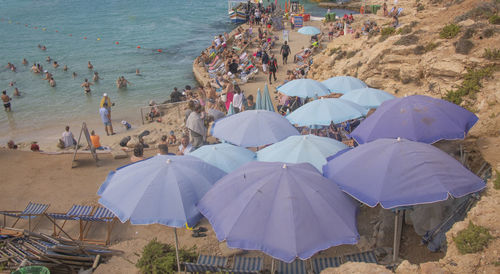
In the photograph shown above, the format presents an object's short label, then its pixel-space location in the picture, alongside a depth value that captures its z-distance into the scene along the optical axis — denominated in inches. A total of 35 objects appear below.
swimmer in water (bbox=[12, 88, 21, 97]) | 874.1
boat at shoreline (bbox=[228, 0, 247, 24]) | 1496.1
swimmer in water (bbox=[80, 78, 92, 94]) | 871.1
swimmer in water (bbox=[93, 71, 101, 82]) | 960.9
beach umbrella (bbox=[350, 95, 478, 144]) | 263.4
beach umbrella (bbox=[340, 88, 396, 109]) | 381.7
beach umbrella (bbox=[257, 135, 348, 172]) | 259.9
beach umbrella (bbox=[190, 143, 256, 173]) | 269.0
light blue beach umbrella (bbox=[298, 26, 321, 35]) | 952.9
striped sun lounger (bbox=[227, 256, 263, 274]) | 215.2
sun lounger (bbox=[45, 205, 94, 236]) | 288.4
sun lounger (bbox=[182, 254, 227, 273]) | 221.0
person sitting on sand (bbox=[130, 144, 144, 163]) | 351.8
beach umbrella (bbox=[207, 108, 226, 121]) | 439.4
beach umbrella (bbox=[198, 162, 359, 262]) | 179.2
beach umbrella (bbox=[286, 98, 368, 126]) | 335.9
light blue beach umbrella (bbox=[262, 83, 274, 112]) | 434.6
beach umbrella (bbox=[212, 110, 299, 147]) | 306.0
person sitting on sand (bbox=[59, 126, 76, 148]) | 538.5
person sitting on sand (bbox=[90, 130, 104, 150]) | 470.1
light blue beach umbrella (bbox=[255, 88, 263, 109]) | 436.8
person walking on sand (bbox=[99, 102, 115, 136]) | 594.5
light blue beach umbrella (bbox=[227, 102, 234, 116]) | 445.1
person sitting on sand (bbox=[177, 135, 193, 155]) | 368.3
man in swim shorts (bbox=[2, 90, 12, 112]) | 762.8
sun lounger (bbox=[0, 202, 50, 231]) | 291.4
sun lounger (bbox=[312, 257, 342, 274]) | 215.8
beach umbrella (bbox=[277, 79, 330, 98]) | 436.5
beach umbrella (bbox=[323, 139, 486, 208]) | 196.1
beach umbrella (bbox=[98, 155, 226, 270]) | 210.4
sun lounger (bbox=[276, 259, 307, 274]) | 219.0
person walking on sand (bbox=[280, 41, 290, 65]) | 804.0
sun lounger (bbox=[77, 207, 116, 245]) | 289.0
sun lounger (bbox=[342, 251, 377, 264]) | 216.8
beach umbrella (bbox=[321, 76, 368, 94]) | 456.4
